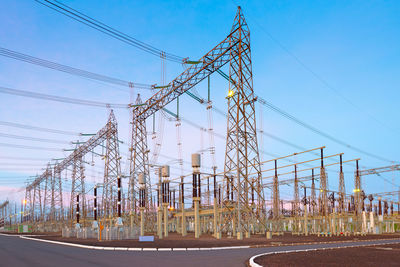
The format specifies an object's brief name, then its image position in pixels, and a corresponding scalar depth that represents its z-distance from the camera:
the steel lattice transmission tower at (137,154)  51.28
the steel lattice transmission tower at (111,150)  59.18
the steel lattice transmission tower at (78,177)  75.88
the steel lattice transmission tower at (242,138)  33.88
